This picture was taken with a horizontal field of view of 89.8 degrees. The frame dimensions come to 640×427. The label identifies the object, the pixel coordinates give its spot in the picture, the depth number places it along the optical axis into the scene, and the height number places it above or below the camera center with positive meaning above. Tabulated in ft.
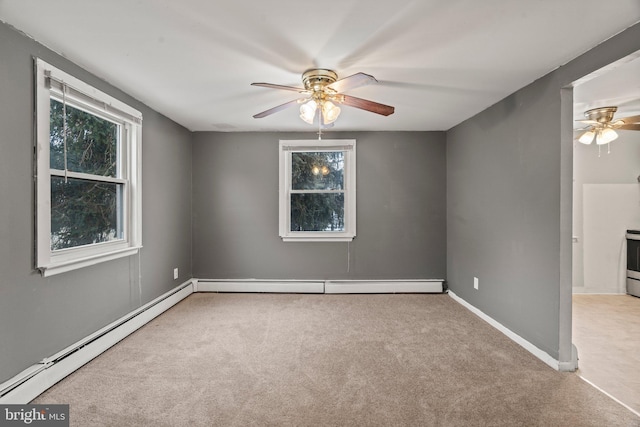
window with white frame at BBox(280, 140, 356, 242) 14.96 +0.98
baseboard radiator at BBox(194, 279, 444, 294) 14.67 -3.43
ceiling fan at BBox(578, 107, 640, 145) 11.05 +3.07
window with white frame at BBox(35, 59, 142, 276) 6.99 +0.95
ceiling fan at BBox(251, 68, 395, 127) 8.02 +2.96
